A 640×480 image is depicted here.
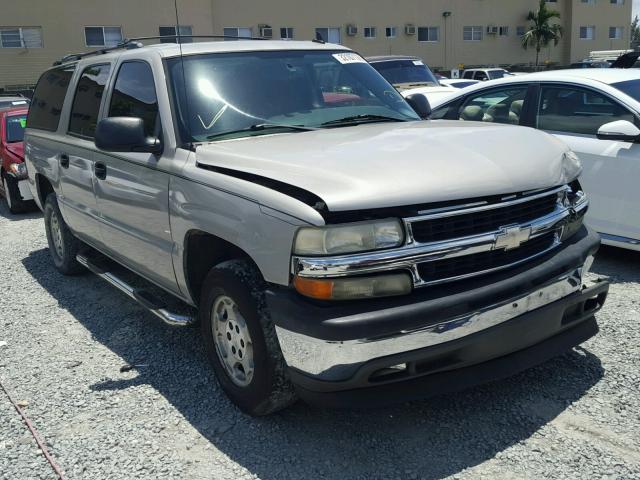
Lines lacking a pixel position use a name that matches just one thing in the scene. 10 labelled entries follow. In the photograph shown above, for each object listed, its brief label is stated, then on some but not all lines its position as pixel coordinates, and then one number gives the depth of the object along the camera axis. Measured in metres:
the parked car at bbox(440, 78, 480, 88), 17.11
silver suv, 2.69
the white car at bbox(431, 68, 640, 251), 5.17
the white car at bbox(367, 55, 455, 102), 12.66
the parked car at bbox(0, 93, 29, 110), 14.51
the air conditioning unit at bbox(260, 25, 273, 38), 32.03
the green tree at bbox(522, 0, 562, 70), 43.50
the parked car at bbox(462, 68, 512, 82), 28.17
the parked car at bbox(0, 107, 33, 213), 9.67
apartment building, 27.25
